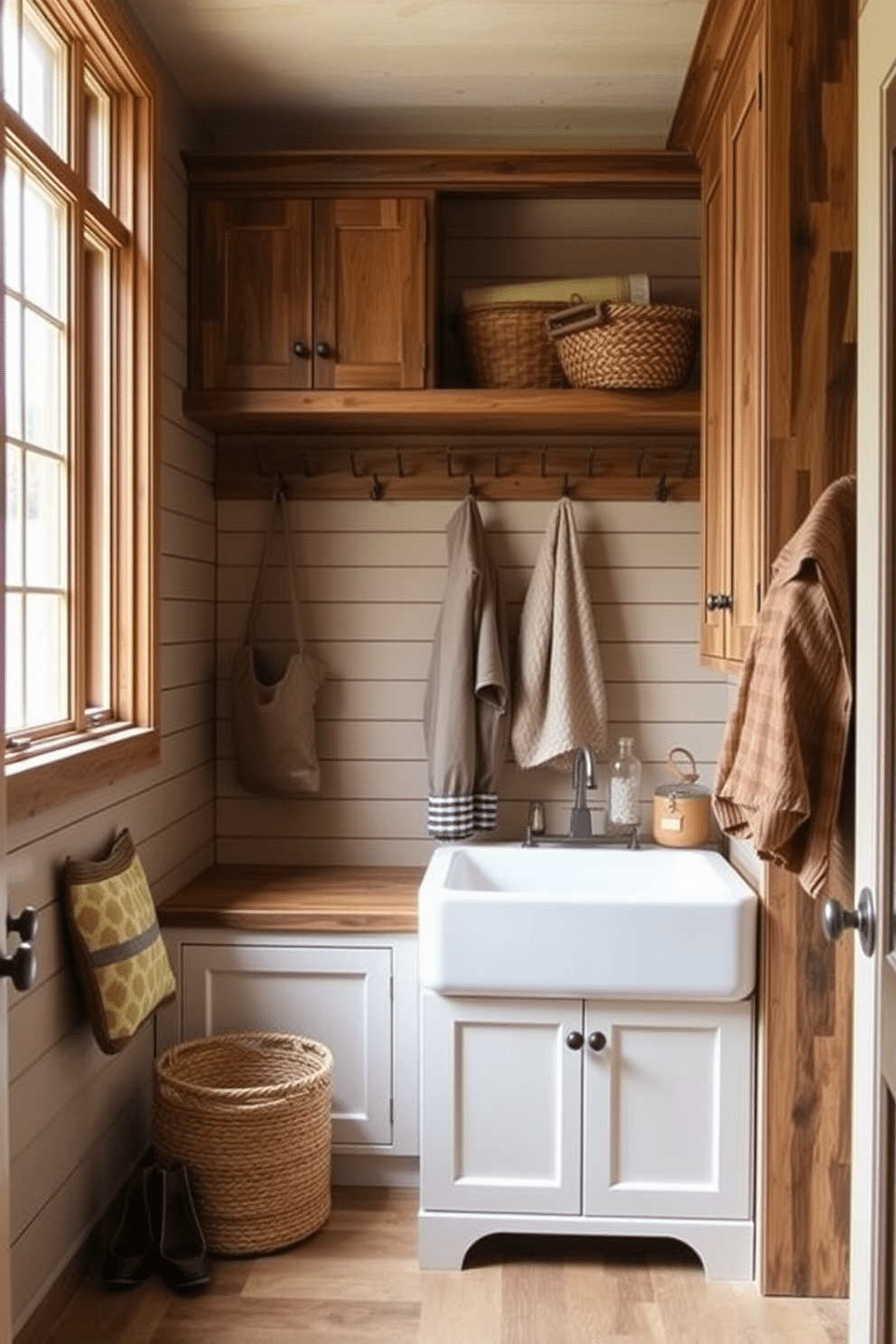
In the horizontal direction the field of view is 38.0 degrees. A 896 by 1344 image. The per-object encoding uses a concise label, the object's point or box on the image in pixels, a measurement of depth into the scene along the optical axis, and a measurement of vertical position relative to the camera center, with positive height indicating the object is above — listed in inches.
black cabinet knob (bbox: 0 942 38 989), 55.5 -14.0
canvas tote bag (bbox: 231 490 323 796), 122.6 -7.9
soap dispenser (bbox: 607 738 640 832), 121.3 -13.8
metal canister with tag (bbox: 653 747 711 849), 118.9 -15.9
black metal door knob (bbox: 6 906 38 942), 56.9 -12.5
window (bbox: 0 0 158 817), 87.1 +17.8
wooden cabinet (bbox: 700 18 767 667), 88.7 +20.6
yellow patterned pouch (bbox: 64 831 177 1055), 89.7 -21.5
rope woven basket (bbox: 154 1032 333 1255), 98.3 -39.0
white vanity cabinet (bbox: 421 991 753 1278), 98.9 -36.8
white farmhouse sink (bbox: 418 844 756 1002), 96.0 -22.4
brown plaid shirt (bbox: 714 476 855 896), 66.9 -3.1
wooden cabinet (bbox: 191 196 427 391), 115.4 +30.9
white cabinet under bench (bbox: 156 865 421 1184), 109.6 -29.6
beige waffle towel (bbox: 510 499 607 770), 120.4 -2.0
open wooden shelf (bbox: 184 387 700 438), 113.7 +20.6
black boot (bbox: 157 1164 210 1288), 95.0 -44.8
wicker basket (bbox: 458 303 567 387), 114.8 +26.4
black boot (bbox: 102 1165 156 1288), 95.0 -44.9
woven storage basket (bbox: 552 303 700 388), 110.3 +25.4
